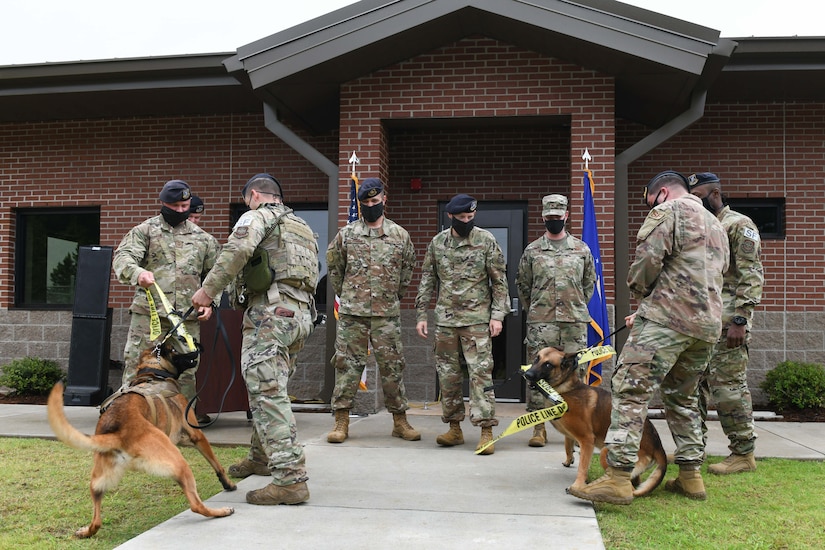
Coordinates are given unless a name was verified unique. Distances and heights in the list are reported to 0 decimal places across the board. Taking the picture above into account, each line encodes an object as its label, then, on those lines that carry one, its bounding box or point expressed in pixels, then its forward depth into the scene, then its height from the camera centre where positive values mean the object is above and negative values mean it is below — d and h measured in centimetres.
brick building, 715 +188
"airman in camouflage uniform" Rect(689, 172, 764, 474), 495 -33
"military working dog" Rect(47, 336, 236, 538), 335 -78
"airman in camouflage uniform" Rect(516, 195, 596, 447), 595 +3
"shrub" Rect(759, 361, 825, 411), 743 -98
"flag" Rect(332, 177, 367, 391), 727 +85
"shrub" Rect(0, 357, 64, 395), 865 -114
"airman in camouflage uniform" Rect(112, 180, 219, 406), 573 +23
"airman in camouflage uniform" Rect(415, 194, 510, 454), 573 -15
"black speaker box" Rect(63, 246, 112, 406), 730 -49
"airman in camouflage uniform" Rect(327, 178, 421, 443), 602 -18
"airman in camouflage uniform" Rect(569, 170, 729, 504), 404 -15
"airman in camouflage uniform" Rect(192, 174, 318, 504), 402 -14
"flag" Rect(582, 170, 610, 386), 666 -7
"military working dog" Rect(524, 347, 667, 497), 436 -79
